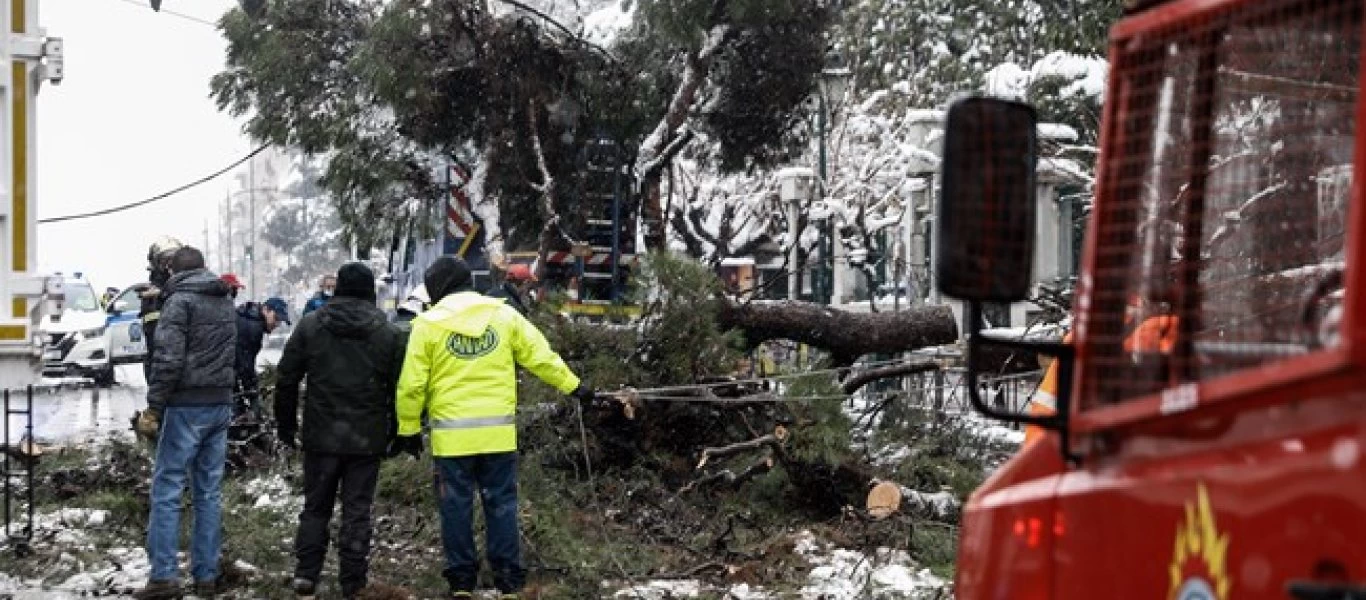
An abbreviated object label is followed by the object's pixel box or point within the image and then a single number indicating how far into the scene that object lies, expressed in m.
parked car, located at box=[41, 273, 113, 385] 23.69
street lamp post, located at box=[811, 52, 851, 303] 20.39
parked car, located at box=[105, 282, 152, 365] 25.09
